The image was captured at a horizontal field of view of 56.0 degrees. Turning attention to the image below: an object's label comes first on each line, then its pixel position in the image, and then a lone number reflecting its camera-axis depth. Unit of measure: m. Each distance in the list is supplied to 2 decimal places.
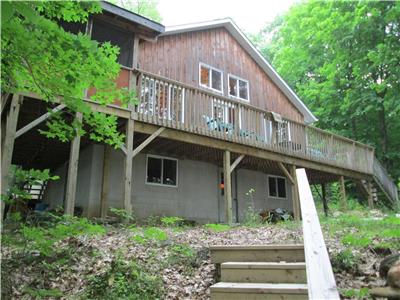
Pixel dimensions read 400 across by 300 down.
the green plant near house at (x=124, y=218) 7.91
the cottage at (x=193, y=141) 10.32
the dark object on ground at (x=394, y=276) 3.54
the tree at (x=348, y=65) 17.67
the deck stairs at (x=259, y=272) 3.80
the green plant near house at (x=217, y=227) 8.20
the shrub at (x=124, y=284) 4.38
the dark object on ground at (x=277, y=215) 14.46
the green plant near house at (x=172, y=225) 7.38
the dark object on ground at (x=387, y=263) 4.05
